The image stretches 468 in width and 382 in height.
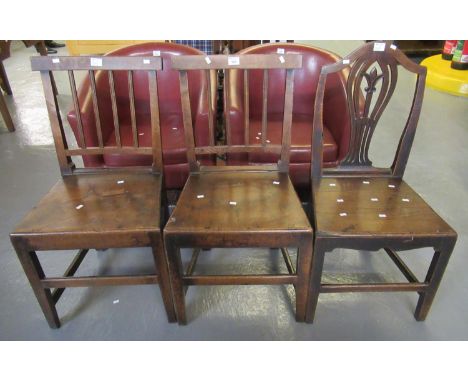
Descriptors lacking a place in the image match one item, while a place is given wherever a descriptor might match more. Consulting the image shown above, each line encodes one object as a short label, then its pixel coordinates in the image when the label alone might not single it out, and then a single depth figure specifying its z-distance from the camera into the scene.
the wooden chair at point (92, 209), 1.15
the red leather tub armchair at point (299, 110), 1.67
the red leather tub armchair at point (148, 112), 1.64
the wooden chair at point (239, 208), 1.14
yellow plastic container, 3.87
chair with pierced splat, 1.14
